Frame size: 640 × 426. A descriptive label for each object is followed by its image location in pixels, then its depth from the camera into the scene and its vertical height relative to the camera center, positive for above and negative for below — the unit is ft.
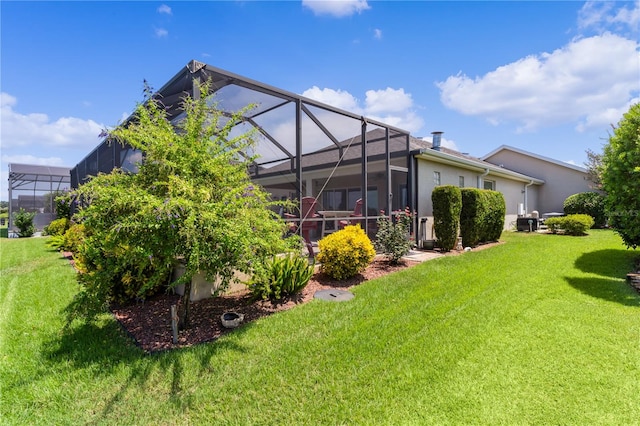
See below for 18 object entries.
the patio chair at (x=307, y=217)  21.59 +0.53
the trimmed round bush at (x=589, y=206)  48.75 +2.78
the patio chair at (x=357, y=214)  27.76 +0.91
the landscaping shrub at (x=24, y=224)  54.24 +0.35
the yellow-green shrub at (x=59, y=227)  42.27 -0.20
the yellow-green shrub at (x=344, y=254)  18.85 -2.04
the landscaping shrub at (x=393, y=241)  22.55 -1.40
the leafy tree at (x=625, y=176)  20.02 +3.28
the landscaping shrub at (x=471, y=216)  30.37 +0.70
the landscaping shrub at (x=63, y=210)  46.09 +2.48
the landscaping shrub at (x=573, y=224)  38.47 -0.30
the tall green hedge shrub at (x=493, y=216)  32.91 +0.76
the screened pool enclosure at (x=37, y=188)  66.18 +9.25
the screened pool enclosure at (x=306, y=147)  19.20 +7.25
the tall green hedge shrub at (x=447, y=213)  27.86 +0.94
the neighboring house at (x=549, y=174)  60.29 +10.27
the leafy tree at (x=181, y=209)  10.04 +0.55
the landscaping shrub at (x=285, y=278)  14.93 -2.88
